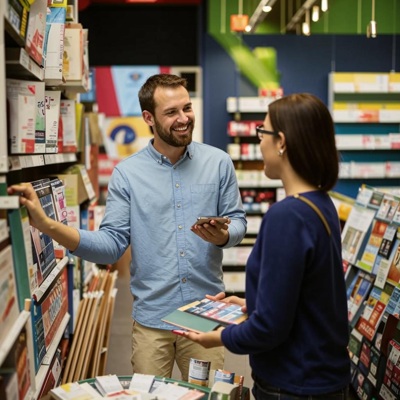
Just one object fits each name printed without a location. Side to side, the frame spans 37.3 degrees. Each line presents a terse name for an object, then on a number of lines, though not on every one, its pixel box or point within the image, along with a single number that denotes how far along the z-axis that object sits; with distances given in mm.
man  2689
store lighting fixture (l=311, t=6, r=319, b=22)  6541
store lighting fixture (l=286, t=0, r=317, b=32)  8559
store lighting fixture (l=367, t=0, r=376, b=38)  5992
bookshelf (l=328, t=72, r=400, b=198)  8344
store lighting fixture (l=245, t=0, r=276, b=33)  8289
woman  1721
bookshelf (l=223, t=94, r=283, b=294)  7879
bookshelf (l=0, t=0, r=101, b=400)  1810
